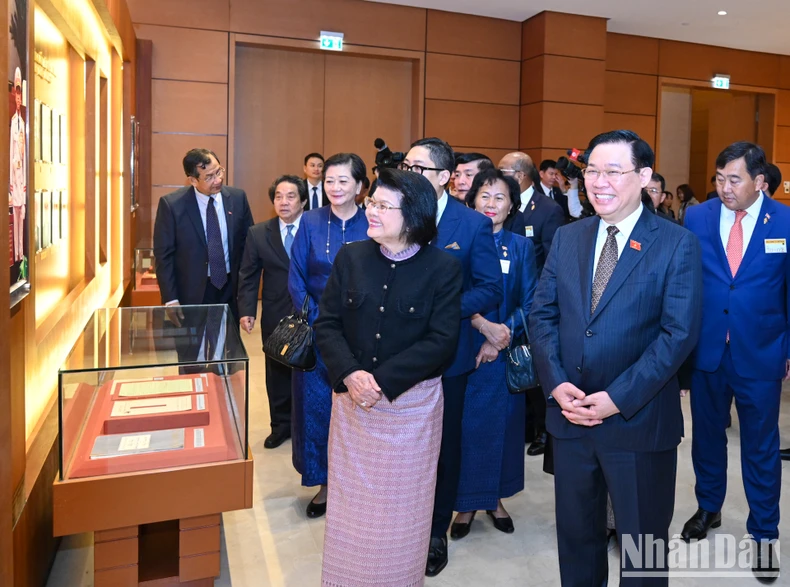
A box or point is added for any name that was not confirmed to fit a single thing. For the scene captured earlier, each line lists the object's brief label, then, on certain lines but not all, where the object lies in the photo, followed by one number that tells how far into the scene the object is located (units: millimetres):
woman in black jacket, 2281
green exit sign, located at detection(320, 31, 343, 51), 8672
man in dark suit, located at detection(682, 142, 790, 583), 2900
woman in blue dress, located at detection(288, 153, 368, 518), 3080
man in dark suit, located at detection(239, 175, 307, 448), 4074
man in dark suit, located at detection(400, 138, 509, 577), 2771
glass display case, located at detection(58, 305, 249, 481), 2104
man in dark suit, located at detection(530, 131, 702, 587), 2033
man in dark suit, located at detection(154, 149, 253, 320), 4332
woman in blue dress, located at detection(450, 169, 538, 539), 3131
